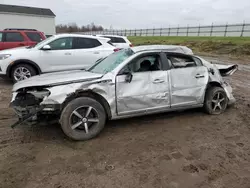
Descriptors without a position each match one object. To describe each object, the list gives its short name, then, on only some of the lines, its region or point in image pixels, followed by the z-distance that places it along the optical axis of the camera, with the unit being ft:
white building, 113.80
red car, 31.19
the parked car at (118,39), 37.70
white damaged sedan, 11.84
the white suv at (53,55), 23.11
